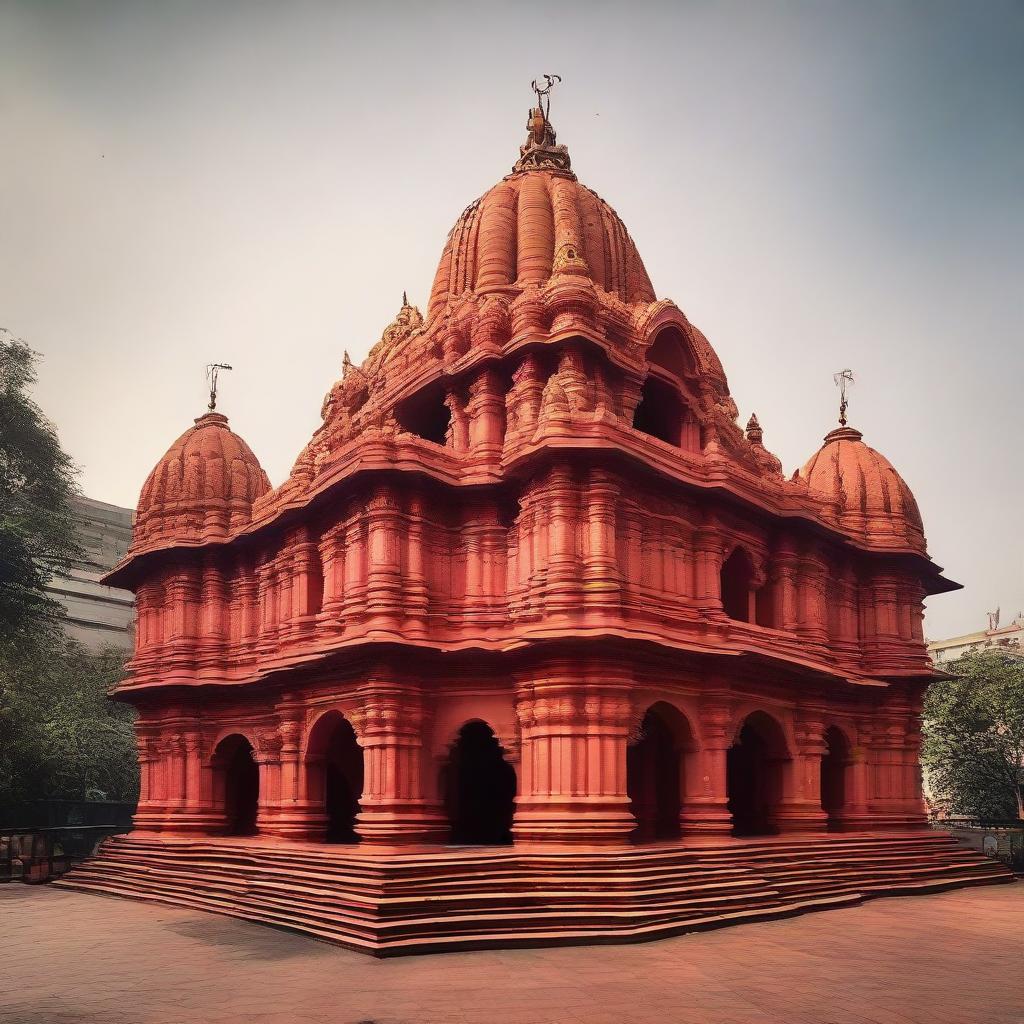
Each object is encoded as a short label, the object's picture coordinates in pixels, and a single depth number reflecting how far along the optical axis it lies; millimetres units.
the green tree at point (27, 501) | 28781
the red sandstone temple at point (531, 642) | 16484
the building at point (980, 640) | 76250
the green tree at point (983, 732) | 39094
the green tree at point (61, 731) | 30141
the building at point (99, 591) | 50156
